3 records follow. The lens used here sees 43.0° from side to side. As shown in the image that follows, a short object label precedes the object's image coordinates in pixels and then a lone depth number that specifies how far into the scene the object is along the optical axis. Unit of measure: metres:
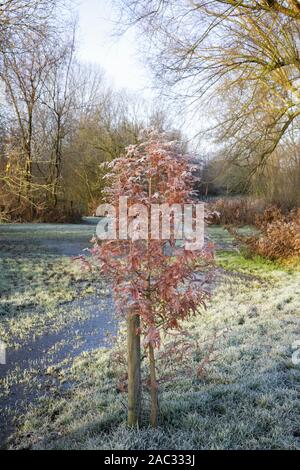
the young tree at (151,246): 2.39
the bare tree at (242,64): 6.66
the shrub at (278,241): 9.42
